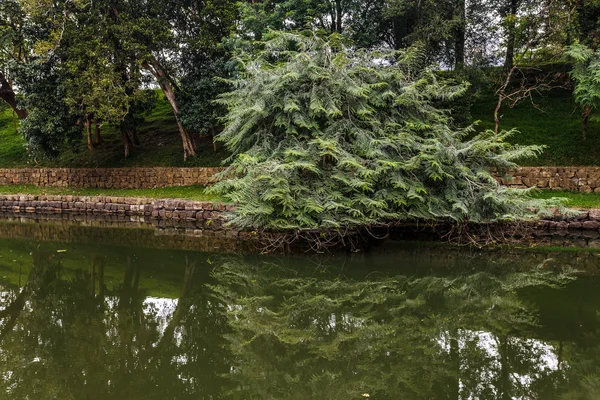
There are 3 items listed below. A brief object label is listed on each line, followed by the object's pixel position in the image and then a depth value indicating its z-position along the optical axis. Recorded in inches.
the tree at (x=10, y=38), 716.0
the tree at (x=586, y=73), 512.4
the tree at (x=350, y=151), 407.5
